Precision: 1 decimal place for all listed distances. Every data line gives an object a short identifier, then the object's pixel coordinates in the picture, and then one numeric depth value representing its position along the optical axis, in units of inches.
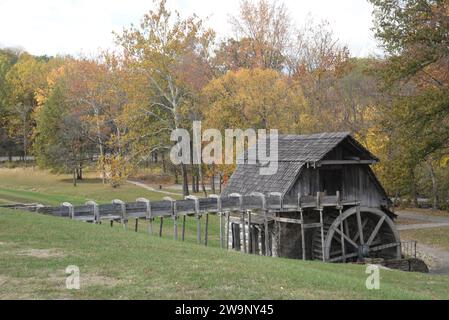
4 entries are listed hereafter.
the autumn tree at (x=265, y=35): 1827.0
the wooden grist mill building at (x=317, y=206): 933.8
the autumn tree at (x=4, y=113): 2674.7
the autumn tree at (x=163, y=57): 1509.6
